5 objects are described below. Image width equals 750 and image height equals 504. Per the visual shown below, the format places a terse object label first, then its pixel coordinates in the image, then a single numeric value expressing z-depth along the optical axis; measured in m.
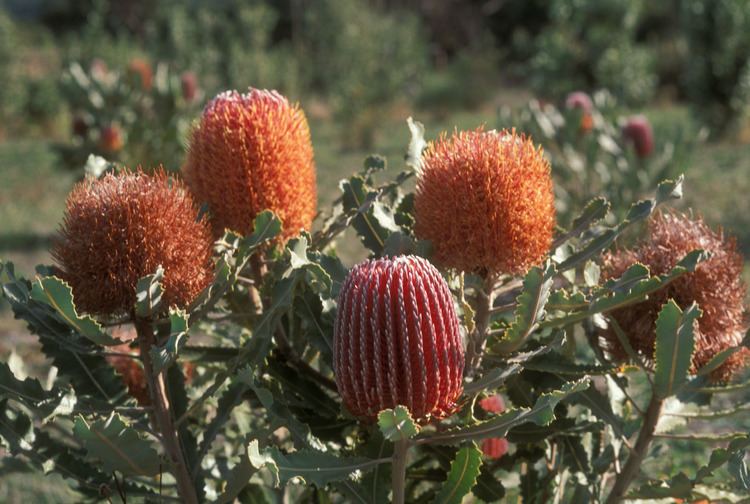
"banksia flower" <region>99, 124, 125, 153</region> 8.83
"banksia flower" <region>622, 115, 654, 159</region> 7.36
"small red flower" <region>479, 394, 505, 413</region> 2.42
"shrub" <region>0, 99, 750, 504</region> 1.48
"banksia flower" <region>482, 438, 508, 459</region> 2.43
